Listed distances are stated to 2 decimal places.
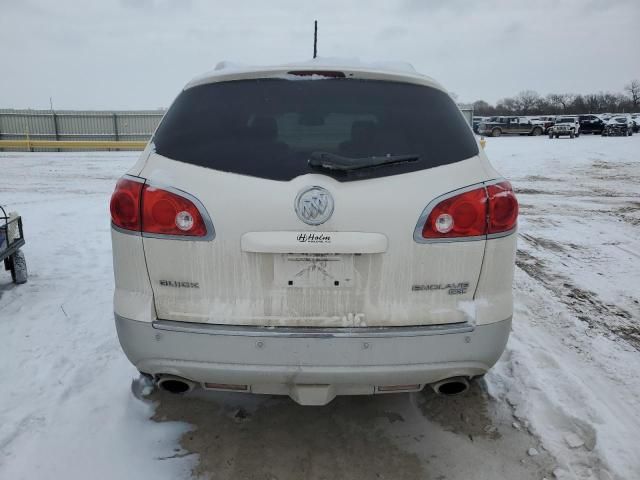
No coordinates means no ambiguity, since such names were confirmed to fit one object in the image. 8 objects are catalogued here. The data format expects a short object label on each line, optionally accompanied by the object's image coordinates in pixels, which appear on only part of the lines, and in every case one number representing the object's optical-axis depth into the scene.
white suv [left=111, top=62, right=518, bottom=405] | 2.19
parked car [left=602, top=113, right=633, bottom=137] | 42.22
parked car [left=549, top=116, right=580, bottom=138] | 39.59
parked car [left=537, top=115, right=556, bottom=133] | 45.72
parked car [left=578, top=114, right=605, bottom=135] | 44.44
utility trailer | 4.93
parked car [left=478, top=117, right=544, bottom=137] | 44.86
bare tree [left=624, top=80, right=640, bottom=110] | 92.69
